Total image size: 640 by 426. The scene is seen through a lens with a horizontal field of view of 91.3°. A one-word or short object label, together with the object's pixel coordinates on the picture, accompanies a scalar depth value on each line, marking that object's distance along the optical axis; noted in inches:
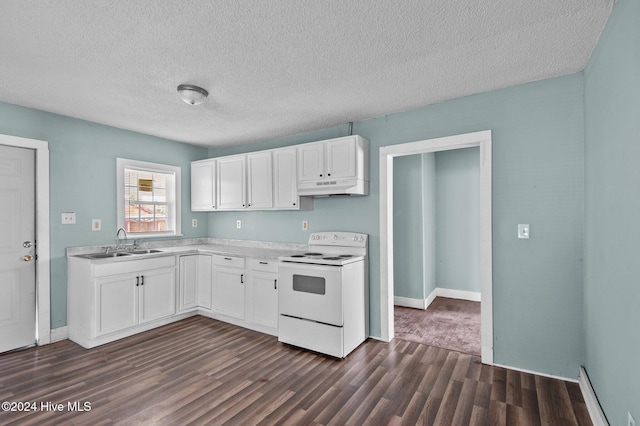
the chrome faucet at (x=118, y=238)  154.3
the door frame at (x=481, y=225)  111.7
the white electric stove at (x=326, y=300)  119.6
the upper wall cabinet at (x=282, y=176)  134.3
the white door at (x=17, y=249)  122.7
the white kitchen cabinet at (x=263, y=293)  141.7
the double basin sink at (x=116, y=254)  140.6
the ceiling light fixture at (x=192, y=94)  105.3
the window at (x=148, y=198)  160.2
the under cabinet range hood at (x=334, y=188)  132.5
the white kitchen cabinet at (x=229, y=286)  152.9
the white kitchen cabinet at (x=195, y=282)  163.0
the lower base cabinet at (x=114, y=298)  128.6
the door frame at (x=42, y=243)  130.6
